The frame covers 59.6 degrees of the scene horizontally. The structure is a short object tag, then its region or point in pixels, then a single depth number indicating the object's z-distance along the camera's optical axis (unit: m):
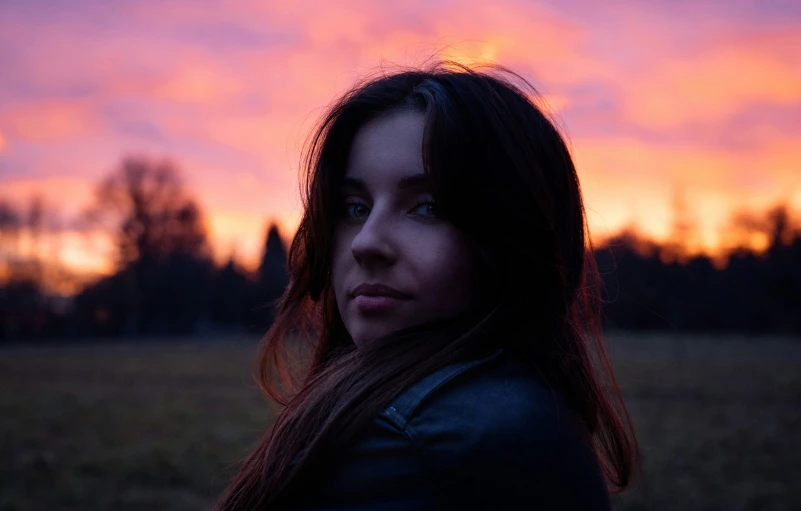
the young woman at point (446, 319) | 1.07
